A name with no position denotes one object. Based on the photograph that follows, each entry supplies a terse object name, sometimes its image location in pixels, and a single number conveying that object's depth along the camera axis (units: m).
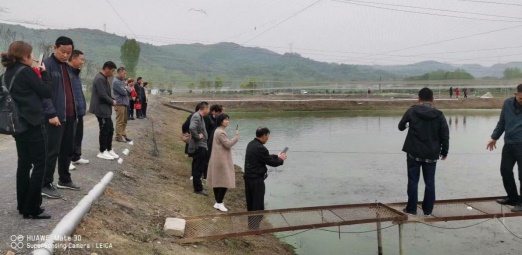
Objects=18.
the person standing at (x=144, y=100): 18.19
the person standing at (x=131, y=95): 16.29
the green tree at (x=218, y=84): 77.18
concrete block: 5.72
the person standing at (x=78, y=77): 6.32
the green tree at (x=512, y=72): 120.19
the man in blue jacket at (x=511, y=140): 6.52
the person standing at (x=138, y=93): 17.43
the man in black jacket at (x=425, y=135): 6.25
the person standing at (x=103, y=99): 8.14
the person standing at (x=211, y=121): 8.96
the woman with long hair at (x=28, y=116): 4.28
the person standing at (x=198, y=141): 8.40
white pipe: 3.77
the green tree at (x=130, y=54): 78.24
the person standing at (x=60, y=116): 5.12
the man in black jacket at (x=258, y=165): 6.77
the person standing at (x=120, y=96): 10.08
